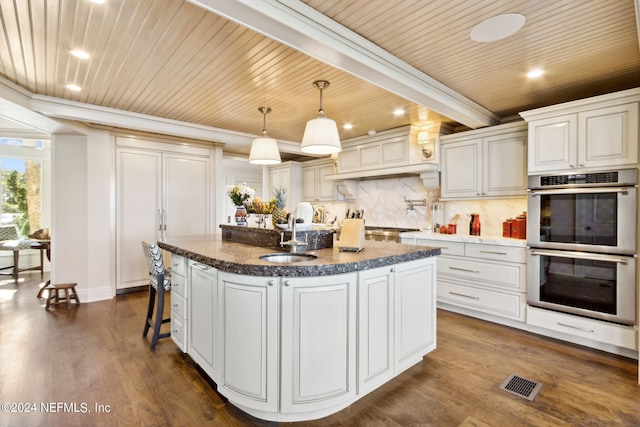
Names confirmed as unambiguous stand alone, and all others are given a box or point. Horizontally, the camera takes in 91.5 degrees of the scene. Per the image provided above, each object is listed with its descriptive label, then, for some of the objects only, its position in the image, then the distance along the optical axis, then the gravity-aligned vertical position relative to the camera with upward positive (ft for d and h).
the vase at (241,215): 11.17 -0.14
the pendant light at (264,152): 10.95 +2.09
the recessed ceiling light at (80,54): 8.27 +4.23
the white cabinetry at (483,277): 11.01 -2.50
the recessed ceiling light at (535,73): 9.27 +4.18
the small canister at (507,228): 12.25 -0.64
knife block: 7.91 -0.65
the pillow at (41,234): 20.17 -1.54
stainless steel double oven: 8.82 -0.97
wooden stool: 13.41 -3.75
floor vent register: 7.17 -4.18
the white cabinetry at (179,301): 8.37 -2.53
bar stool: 9.26 -2.09
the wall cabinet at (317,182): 19.85 +1.94
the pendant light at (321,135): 8.80 +2.18
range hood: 14.23 +2.91
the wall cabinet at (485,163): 11.84 +2.01
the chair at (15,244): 18.49 -2.00
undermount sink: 7.52 -1.13
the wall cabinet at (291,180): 21.54 +2.19
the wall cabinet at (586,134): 8.78 +2.38
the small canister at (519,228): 11.67 -0.61
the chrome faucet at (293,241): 7.84 -0.78
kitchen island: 5.96 -2.39
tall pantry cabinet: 15.66 +0.75
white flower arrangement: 10.49 +0.57
